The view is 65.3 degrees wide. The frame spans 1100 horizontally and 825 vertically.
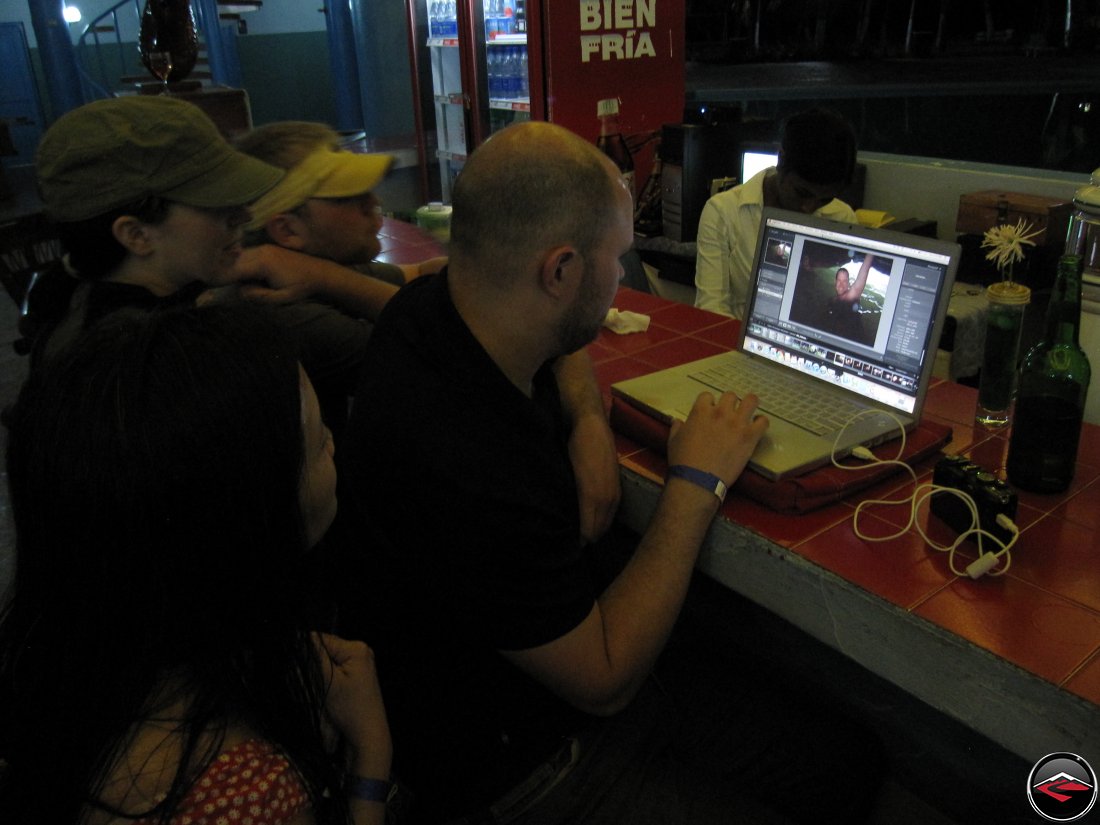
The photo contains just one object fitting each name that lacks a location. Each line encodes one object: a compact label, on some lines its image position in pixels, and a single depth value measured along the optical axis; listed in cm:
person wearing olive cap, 150
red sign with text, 432
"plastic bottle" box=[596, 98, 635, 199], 432
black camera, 114
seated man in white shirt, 263
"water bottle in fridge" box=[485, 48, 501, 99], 485
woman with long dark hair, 80
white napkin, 206
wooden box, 299
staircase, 889
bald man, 108
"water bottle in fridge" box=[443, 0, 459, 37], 517
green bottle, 125
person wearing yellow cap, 184
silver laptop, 134
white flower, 138
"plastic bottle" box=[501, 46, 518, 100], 464
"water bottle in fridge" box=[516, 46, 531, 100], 445
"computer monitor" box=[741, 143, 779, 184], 365
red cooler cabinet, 432
